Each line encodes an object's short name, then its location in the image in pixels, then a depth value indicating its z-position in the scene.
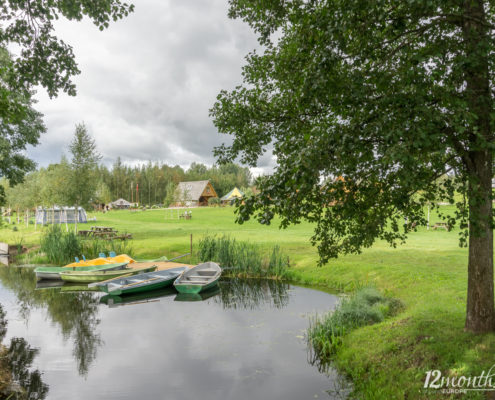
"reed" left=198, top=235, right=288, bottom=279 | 18.00
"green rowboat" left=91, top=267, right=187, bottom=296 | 15.20
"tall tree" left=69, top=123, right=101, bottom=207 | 31.56
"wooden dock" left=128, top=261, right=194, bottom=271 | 18.73
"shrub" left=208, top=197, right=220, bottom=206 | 79.00
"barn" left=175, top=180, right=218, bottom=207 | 82.19
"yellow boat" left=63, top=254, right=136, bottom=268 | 18.70
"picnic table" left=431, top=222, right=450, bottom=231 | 32.25
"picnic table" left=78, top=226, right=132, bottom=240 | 28.02
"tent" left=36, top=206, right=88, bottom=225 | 45.88
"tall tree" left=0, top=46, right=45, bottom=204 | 20.65
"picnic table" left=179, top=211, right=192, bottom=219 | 51.86
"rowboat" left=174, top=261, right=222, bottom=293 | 15.33
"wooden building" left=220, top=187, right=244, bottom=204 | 81.21
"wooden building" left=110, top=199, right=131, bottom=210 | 93.76
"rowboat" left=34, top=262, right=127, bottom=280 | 17.95
